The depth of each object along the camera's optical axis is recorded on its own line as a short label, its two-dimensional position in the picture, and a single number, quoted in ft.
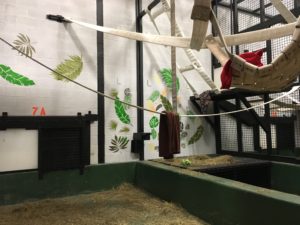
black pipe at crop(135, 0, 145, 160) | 12.64
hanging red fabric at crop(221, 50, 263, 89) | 5.84
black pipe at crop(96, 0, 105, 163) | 11.67
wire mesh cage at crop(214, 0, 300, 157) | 11.08
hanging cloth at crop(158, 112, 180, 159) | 7.43
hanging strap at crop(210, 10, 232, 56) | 5.03
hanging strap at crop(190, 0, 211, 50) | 4.75
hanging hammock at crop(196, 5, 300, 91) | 5.15
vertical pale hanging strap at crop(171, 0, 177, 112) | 7.78
